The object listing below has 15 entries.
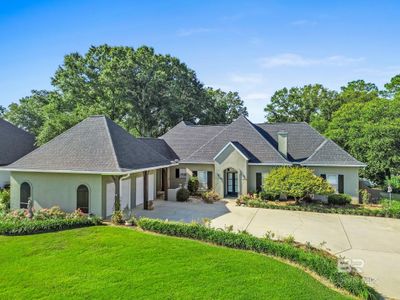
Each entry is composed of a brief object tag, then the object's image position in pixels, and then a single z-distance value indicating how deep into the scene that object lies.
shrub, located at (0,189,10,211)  18.75
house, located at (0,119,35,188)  27.05
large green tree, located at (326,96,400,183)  25.12
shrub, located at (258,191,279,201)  23.00
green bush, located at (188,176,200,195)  25.72
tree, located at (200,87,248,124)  51.38
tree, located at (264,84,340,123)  48.41
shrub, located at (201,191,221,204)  22.99
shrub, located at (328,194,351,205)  21.52
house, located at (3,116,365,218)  16.89
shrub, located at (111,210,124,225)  15.68
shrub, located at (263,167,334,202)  20.28
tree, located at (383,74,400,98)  45.16
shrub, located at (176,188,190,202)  23.28
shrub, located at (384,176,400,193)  26.02
